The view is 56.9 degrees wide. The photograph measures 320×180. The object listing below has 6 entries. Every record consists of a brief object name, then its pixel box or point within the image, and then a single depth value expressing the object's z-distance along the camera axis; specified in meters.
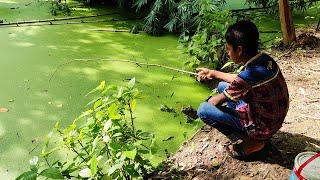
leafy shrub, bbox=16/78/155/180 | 1.12
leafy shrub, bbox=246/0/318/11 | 3.04
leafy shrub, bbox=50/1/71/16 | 3.48
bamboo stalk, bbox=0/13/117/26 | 3.12
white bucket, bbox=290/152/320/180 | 1.02
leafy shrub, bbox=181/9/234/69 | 2.25
